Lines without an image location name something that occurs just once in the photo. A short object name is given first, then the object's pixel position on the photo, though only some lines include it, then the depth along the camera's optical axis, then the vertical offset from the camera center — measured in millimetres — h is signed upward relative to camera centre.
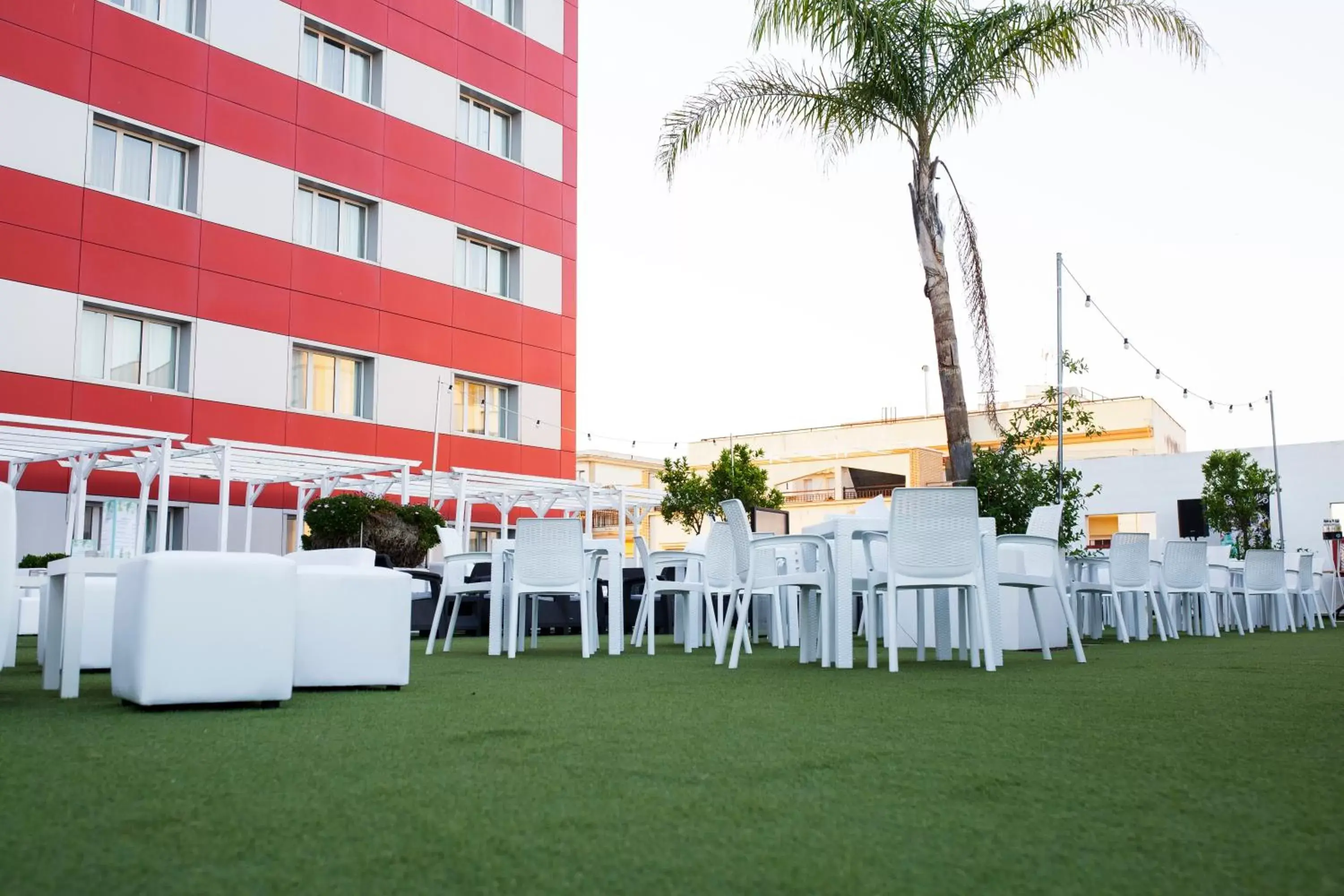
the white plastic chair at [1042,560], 6211 +34
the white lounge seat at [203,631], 4102 -233
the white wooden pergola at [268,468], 14633 +1435
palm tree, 11453 +5255
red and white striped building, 15109 +5328
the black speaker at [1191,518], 27156 +1142
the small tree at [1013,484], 10828 +780
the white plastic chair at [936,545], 5781 +106
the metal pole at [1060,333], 13188 +2760
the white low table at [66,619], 4562 -205
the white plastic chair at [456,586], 8008 -134
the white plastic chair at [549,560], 7285 +43
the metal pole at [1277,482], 22000 +1786
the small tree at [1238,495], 24219 +1498
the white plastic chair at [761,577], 6133 -40
